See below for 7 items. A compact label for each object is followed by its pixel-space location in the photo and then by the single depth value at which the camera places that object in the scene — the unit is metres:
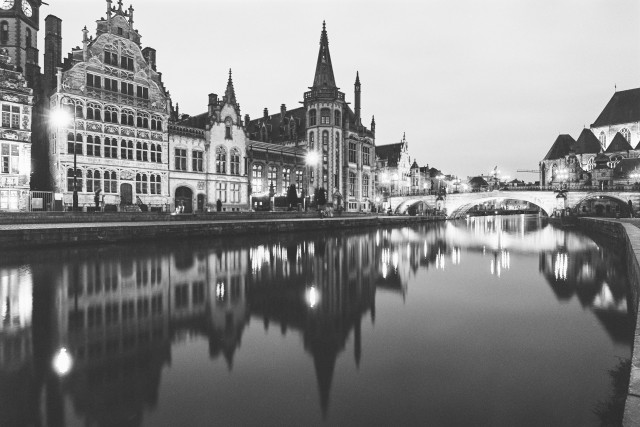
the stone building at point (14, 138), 29.30
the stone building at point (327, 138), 60.31
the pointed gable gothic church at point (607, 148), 73.88
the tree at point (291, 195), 48.41
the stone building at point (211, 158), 41.88
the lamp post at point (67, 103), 32.06
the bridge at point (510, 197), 58.28
